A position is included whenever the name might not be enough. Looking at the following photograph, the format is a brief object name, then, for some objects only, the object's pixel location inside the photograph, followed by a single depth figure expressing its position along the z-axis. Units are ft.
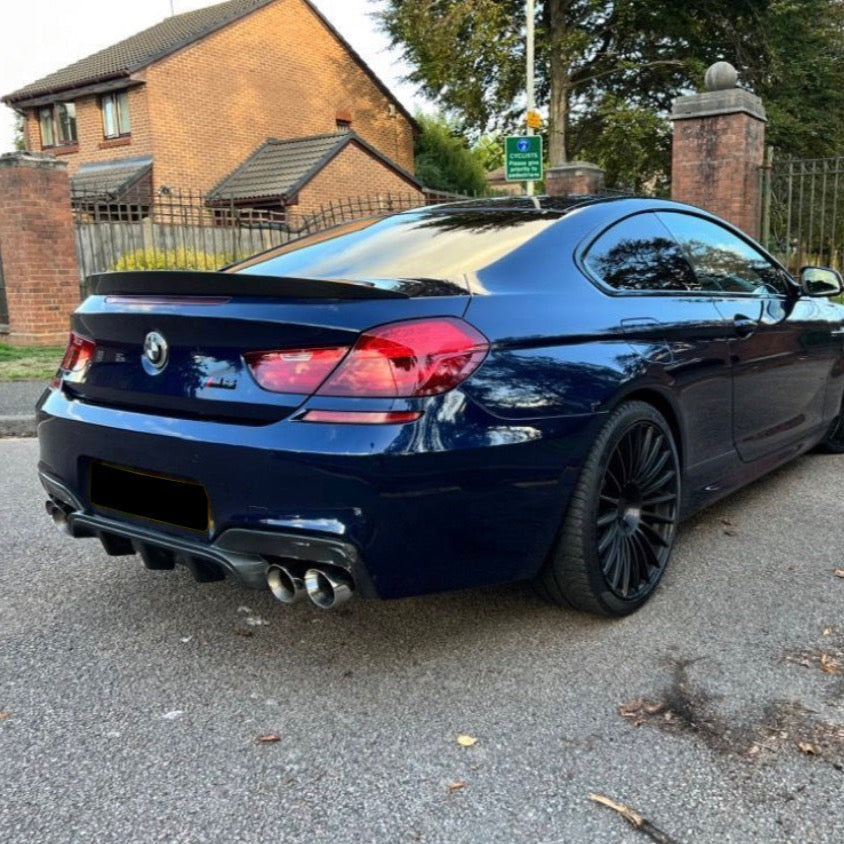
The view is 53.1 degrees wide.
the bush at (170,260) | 39.11
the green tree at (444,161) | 106.42
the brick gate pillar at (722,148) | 34.04
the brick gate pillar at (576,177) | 41.52
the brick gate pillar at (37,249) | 35.24
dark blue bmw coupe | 7.22
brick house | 72.90
